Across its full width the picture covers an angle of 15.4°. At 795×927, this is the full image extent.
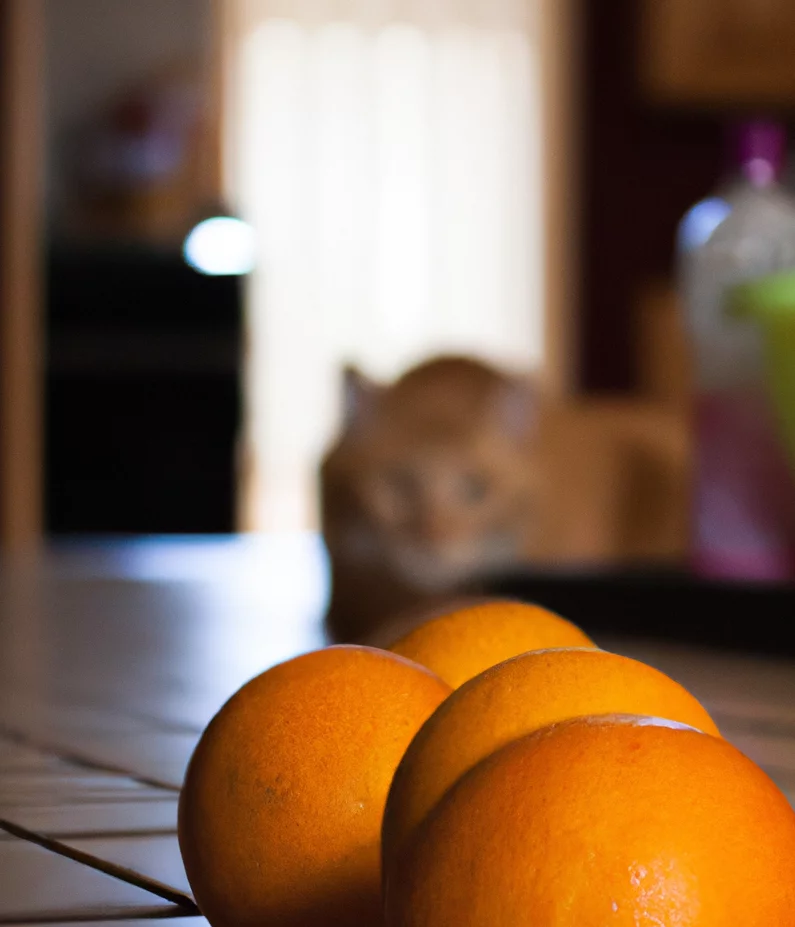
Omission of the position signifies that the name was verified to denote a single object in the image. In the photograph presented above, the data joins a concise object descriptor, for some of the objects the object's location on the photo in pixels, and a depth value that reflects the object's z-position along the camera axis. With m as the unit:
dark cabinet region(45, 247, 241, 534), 6.83
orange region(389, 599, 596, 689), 0.71
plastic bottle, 1.72
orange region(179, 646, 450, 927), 0.64
